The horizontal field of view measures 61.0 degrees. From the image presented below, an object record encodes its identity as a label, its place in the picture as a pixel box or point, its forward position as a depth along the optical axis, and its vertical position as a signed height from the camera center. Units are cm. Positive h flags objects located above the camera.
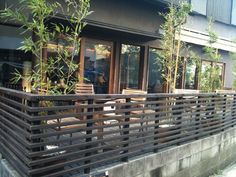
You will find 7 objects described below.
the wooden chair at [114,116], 268 -45
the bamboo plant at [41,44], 269 +53
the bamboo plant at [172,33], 487 +131
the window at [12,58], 435 +49
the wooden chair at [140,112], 306 -45
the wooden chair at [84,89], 434 -14
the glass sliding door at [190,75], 781 +46
